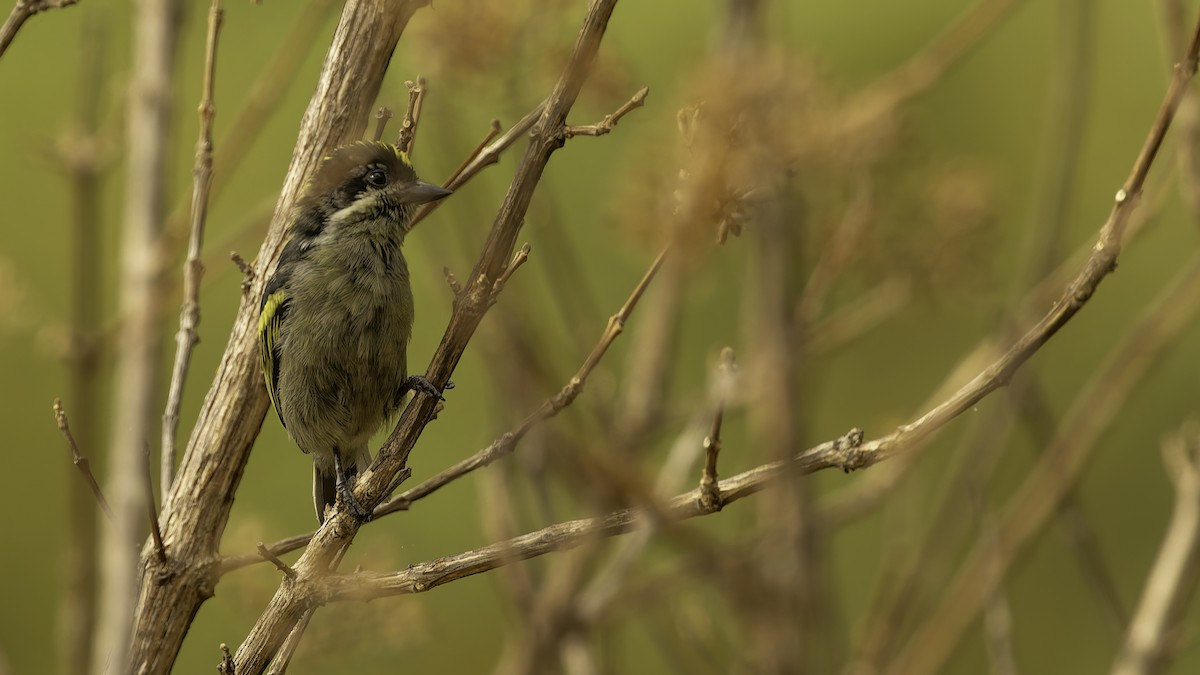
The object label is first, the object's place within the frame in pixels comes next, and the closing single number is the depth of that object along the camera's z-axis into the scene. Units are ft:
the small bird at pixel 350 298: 19.99
